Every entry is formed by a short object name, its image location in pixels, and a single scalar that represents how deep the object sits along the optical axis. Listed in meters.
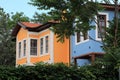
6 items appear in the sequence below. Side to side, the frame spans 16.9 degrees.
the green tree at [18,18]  55.12
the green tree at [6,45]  45.66
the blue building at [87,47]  30.34
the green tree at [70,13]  17.03
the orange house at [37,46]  35.53
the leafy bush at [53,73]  14.75
